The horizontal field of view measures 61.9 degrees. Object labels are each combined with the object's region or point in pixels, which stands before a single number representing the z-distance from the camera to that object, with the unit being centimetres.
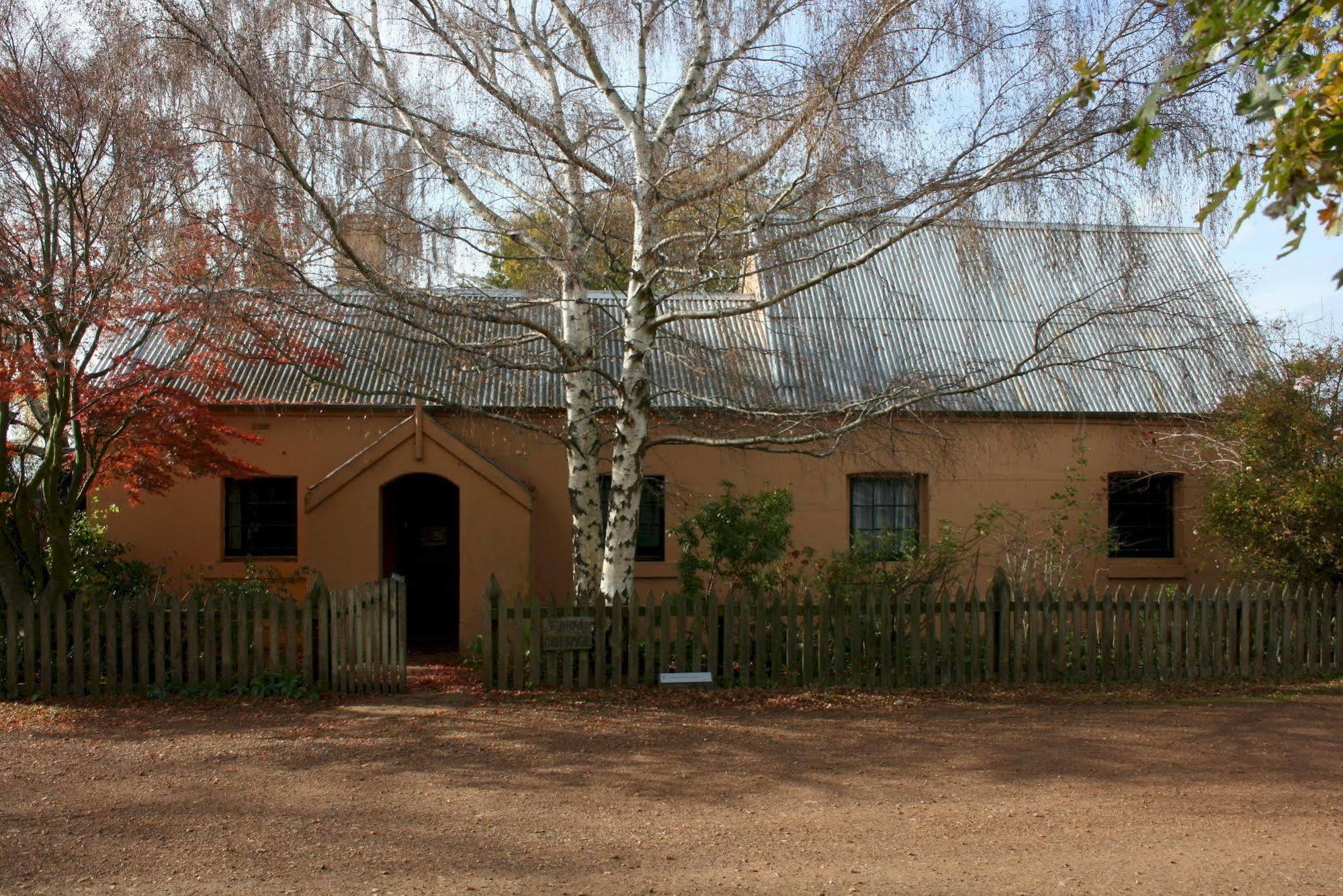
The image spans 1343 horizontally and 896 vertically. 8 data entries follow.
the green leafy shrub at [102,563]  1380
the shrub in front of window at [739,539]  1237
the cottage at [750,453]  1415
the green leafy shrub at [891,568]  1260
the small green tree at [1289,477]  1283
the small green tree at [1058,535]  1482
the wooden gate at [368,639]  1141
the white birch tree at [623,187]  996
